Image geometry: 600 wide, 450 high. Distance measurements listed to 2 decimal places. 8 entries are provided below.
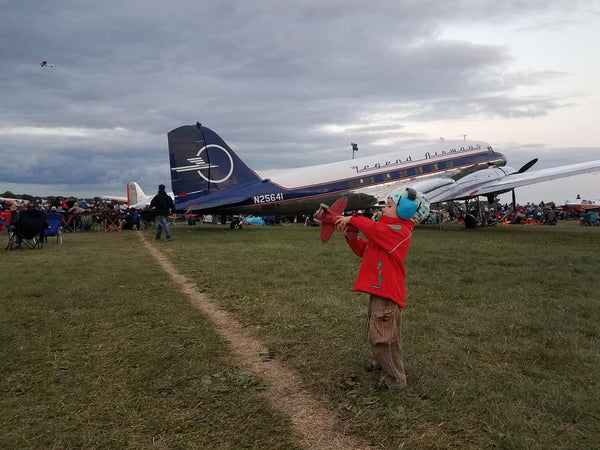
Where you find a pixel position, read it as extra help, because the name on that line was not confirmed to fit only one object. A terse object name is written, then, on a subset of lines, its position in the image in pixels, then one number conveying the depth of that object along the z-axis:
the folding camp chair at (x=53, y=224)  17.02
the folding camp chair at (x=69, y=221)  25.48
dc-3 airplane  21.09
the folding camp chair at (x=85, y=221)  26.48
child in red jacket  4.24
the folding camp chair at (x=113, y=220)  27.03
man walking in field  18.22
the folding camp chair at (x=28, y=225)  14.96
